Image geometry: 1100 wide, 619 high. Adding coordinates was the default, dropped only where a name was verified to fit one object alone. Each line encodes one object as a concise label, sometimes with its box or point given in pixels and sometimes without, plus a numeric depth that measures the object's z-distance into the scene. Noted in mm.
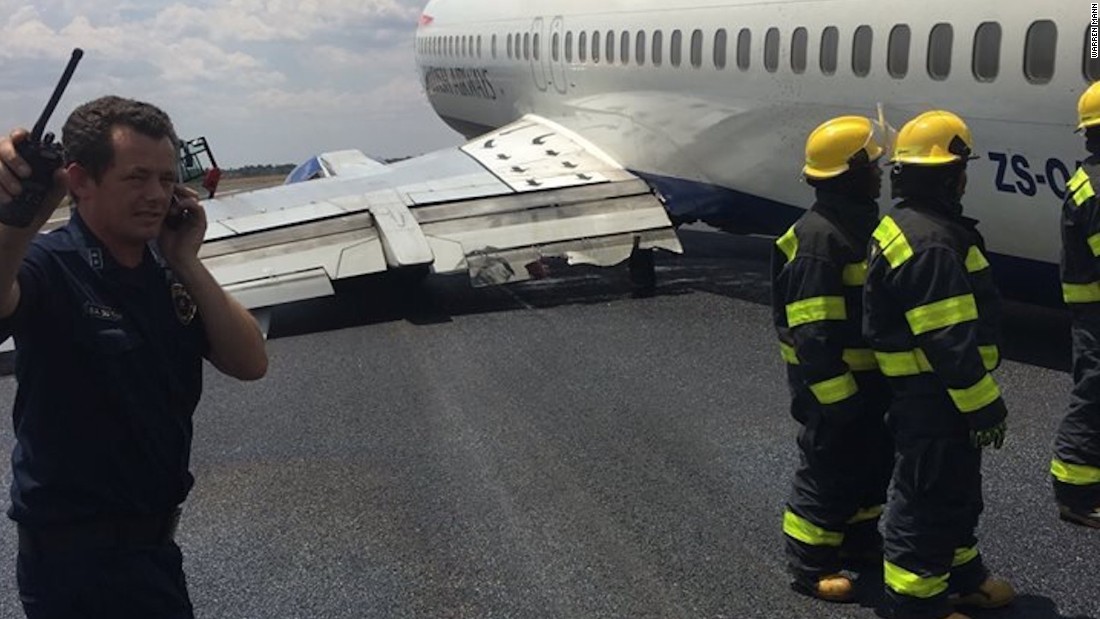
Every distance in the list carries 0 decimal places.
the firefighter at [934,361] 3688
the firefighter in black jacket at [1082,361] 4824
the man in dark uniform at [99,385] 2428
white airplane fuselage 6750
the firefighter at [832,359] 4180
